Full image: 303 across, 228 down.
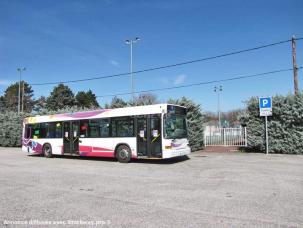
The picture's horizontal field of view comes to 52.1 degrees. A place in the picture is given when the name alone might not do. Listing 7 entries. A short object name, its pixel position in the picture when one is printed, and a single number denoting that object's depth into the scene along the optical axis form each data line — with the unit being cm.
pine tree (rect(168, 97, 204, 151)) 2041
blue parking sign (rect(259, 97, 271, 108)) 1691
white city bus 1402
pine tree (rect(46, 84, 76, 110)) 6788
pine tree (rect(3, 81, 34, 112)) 7731
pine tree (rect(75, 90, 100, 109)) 7362
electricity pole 2003
